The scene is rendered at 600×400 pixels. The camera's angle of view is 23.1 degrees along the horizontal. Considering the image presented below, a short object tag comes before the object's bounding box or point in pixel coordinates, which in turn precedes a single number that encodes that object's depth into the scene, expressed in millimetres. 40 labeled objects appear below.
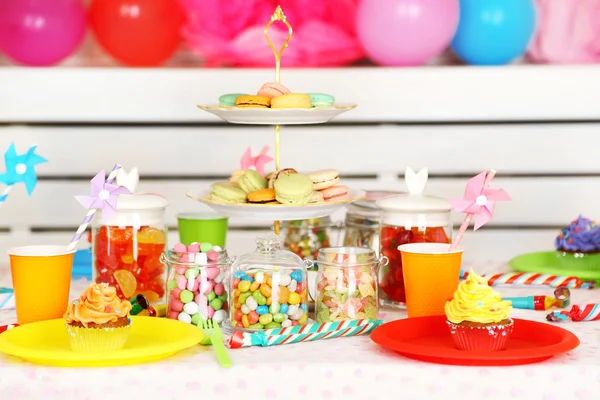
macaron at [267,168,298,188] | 1819
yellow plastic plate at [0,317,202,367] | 1592
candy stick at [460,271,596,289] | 2041
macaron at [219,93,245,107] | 1860
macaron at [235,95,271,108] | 1806
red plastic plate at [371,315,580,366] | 1597
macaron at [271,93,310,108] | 1794
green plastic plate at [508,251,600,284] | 2070
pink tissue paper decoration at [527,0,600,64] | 2559
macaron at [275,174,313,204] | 1767
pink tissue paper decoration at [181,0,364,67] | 2526
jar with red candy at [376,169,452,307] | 1859
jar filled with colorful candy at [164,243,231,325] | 1747
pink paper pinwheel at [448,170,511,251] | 1745
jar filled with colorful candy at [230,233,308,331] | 1724
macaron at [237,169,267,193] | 1819
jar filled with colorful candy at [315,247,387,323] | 1750
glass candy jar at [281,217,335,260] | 2060
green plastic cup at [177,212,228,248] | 2084
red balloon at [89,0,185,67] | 2475
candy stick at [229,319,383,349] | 1681
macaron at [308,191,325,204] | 1795
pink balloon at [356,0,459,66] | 2413
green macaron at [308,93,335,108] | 1851
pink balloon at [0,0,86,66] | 2445
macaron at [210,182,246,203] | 1804
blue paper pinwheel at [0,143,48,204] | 1782
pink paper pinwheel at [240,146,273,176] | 2067
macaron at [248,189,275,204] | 1779
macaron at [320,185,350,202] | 1826
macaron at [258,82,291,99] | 1854
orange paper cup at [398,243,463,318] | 1763
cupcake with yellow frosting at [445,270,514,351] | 1618
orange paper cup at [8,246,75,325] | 1735
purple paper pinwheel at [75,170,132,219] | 1753
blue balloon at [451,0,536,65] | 2487
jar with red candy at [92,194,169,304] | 1871
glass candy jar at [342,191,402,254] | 2008
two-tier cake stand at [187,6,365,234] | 1774
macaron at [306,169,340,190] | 1835
